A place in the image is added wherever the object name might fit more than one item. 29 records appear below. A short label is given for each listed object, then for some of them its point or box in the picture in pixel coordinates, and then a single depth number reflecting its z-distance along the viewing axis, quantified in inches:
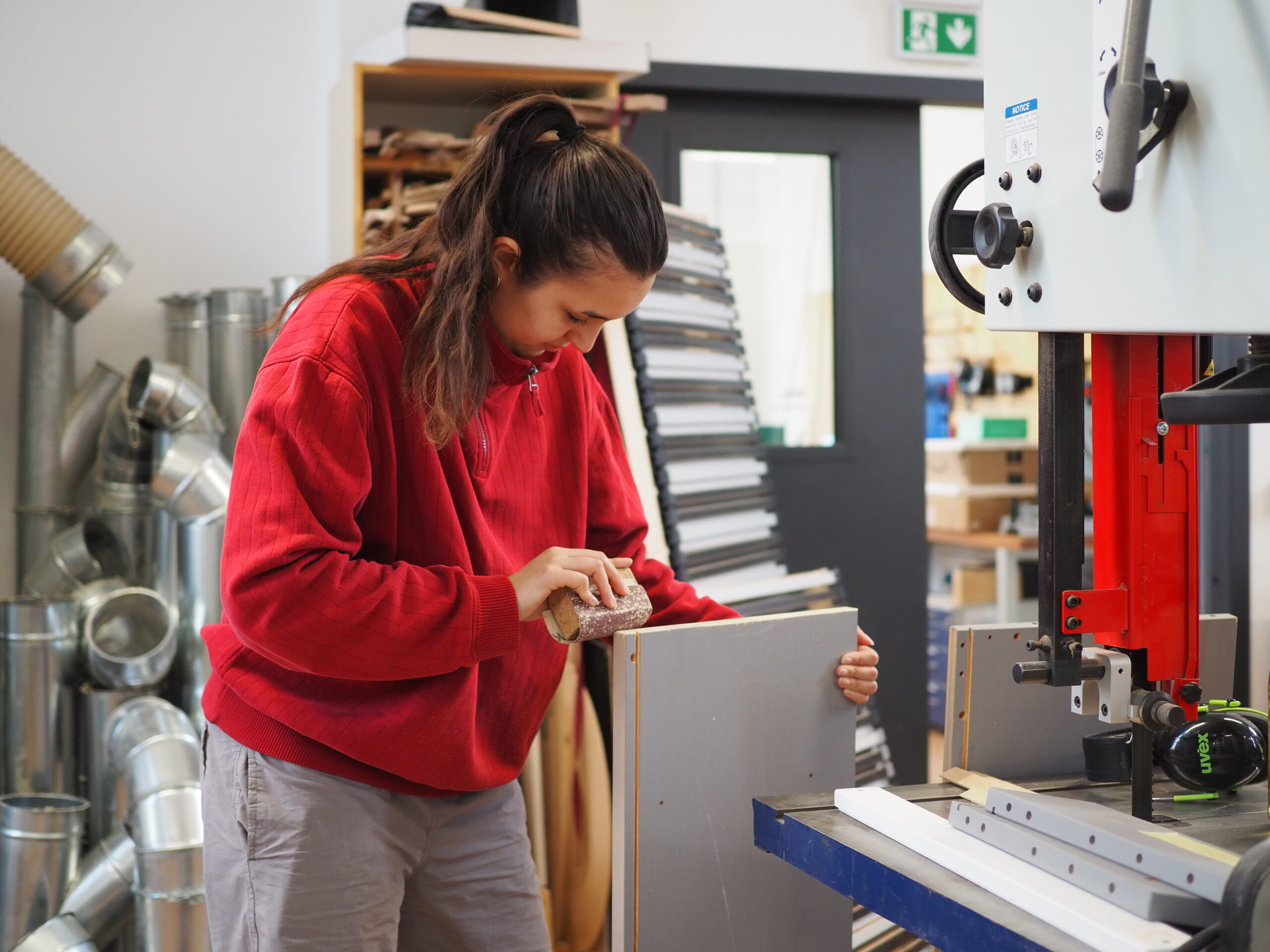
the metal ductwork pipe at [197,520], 95.3
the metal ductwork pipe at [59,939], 83.8
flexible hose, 95.8
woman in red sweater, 46.5
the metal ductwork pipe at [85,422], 105.7
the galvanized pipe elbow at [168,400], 97.8
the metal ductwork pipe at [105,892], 88.7
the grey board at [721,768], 52.9
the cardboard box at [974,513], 193.3
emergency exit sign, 130.4
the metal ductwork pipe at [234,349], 105.6
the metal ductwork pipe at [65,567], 101.6
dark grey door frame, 132.6
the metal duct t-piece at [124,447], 100.7
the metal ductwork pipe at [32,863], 86.0
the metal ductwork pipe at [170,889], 82.0
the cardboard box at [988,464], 194.2
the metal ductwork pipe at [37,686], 94.0
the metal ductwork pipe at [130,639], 95.0
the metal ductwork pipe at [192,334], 107.1
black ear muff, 47.1
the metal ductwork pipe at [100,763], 95.7
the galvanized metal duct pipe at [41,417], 103.3
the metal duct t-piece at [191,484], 95.1
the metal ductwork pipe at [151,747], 85.9
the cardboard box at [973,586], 193.8
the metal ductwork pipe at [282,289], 104.7
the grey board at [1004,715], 55.3
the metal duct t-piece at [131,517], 104.2
